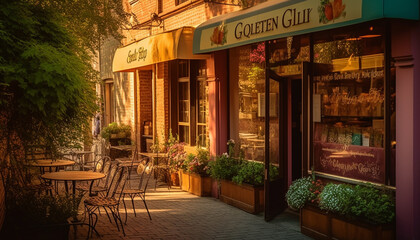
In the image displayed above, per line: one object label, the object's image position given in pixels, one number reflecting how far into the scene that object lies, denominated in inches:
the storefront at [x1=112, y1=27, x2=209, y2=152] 450.9
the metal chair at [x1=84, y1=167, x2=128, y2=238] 287.9
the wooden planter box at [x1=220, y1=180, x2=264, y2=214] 350.6
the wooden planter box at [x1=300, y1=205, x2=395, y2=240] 243.9
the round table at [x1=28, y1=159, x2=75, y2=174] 376.5
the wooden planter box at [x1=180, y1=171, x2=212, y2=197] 423.2
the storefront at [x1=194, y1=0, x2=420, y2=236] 241.6
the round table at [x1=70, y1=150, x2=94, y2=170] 475.8
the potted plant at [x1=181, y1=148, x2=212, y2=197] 423.5
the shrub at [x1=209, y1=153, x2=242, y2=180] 383.6
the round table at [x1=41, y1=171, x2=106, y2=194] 297.6
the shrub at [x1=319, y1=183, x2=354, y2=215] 256.5
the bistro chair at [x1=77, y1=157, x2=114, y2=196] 342.9
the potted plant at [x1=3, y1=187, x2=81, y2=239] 259.8
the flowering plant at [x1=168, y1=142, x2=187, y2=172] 462.6
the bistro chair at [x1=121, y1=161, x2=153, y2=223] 332.2
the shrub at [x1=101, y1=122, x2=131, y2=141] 642.2
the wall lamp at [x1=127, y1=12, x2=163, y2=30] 551.2
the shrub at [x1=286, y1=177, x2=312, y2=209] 291.4
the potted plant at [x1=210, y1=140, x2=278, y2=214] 352.2
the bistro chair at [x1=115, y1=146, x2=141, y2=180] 499.0
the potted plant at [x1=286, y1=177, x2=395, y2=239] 244.8
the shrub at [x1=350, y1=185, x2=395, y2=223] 244.5
